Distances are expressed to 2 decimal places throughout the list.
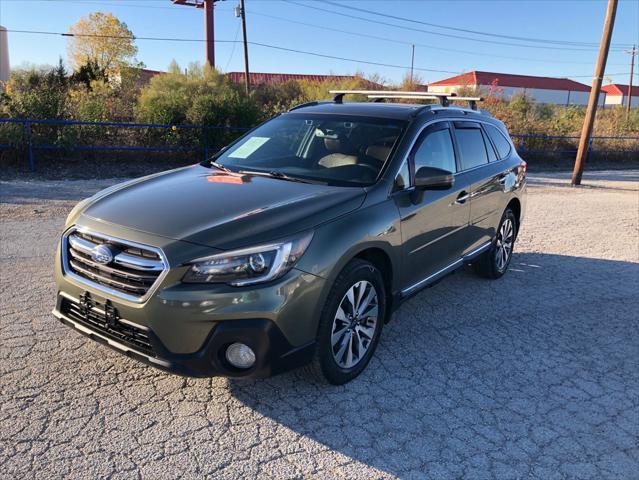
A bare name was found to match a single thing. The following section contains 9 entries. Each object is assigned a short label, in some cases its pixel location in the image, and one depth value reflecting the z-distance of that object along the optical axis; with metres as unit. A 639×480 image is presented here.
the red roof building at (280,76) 27.46
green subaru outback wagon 2.88
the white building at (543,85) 76.06
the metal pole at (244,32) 33.00
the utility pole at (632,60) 58.12
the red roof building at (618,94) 95.00
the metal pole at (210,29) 37.16
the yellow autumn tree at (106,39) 46.25
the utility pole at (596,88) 13.69
